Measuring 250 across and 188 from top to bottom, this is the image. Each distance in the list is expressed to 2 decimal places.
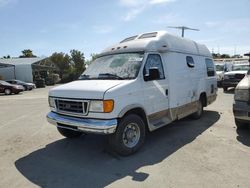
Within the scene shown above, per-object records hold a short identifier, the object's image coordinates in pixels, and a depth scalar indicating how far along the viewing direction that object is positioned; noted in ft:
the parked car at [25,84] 75.21
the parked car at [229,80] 39.65
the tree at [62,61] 148.84
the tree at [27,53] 183.86
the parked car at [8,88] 59.75
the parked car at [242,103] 14.23
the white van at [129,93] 11.63
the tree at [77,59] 150.78
